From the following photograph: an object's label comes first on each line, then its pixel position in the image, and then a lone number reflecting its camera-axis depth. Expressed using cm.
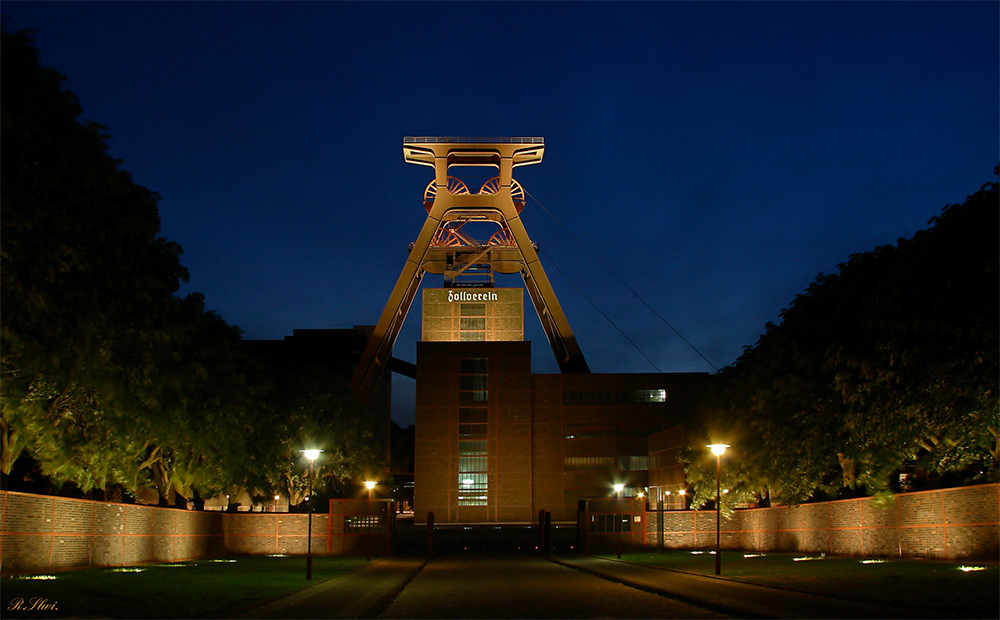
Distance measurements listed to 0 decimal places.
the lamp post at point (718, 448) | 2851
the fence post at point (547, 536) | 5050
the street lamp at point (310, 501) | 2559
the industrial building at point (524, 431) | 9181
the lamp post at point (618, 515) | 4519
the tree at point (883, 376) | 2069
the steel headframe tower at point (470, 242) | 11006
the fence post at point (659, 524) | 4491
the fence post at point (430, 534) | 4758
